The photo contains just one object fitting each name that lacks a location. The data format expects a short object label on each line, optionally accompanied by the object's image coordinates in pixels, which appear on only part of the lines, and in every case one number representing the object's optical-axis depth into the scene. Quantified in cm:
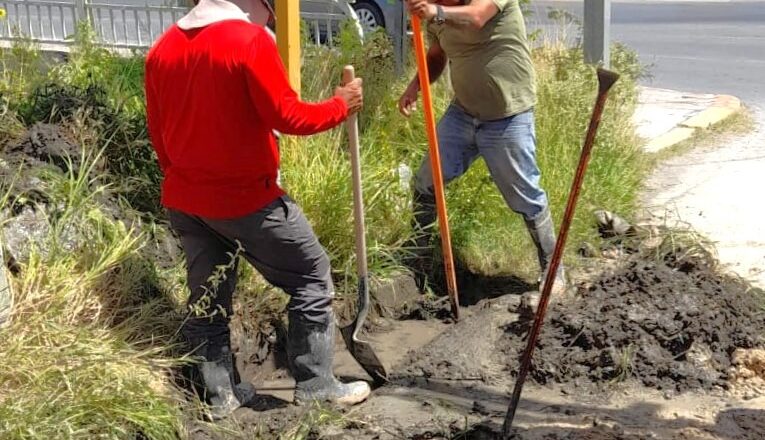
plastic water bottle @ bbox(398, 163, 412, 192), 571
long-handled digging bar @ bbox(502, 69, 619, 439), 346
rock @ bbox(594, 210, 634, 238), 594
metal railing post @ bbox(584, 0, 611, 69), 784
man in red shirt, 367
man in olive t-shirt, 502
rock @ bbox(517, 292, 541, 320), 498
